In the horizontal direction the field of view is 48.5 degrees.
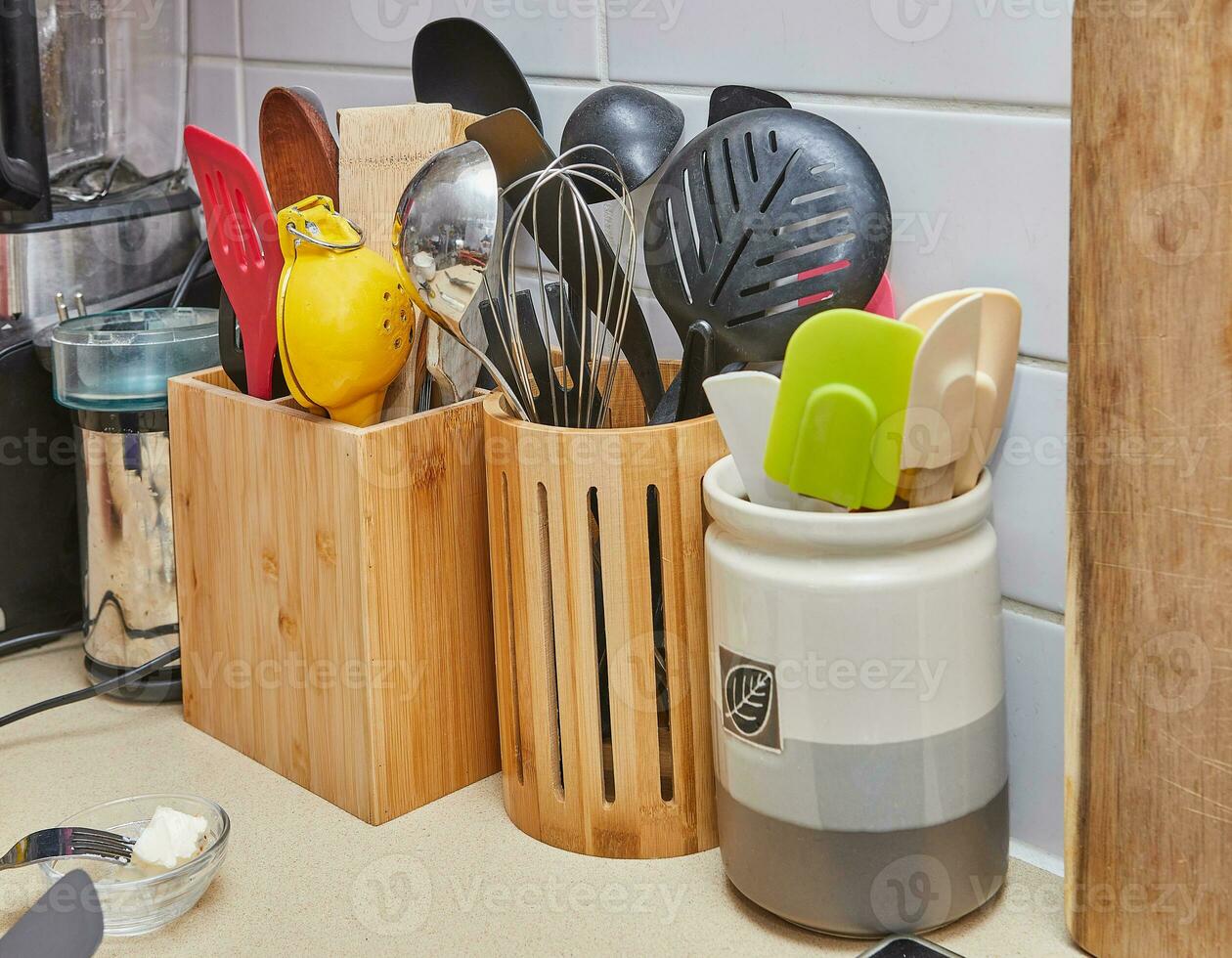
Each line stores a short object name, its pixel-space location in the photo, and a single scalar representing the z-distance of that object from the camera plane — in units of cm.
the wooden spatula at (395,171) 68
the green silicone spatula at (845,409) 47
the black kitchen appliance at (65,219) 78
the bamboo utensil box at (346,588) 63
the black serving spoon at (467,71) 74
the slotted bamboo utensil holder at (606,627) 57
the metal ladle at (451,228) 58
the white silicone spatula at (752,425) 51
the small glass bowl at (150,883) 57
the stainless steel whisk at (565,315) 60
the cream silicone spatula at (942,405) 46
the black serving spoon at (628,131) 68
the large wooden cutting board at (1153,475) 45
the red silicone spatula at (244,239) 64
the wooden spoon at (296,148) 73
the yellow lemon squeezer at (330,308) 62
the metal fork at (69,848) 59
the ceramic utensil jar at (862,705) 50
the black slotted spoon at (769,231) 58
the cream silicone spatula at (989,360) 51
